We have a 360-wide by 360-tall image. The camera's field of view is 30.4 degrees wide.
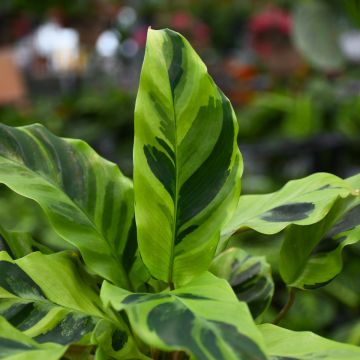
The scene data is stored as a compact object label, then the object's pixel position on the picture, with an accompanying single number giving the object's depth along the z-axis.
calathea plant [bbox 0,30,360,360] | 0.43
